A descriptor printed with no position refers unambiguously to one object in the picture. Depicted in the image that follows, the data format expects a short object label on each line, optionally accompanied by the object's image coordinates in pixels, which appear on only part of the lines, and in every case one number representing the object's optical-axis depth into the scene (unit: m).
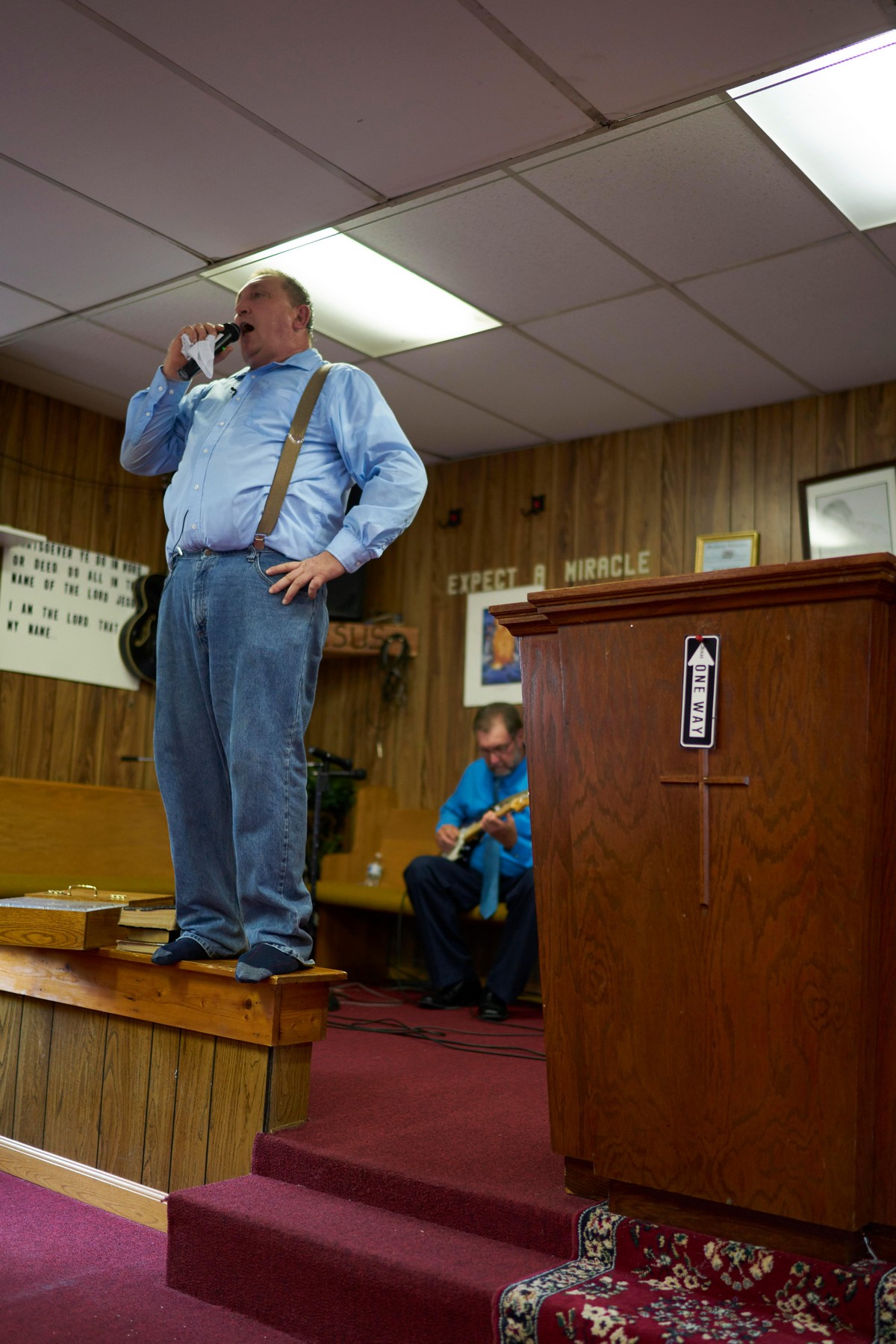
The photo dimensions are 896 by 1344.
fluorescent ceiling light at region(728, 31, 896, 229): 2.89
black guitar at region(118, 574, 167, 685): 5.59
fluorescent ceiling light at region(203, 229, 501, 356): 3.96
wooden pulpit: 1.50
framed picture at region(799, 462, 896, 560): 4.50
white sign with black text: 5.19
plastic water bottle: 5.26
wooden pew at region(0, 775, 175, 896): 4.39
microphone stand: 3.92
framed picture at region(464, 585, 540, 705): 5.54
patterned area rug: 1.43
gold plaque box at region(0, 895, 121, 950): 2.52
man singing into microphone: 2.22
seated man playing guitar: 3.96
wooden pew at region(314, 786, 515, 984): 4.88
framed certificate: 4.88
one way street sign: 1.65
